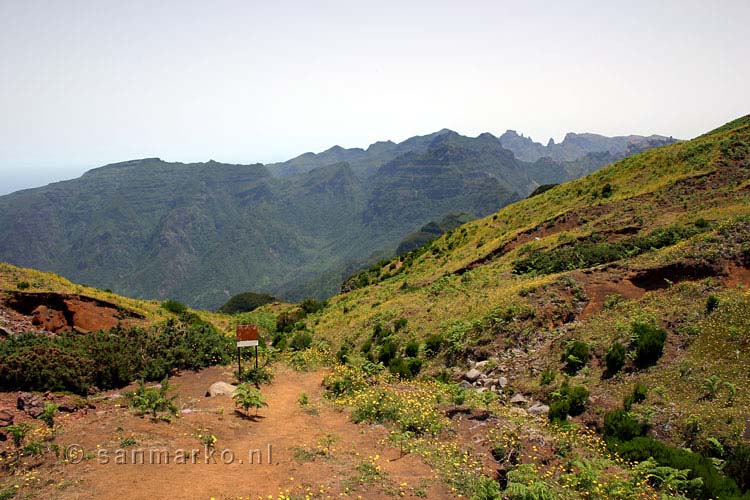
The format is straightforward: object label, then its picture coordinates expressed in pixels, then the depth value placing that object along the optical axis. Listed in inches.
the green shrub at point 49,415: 401.1
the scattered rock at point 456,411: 526.6
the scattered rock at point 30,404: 458.3
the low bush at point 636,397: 503.9
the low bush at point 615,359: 575.2
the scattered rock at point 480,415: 507.5
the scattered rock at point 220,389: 585.0
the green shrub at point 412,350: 785.6
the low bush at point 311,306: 1490.9
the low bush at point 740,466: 380.2
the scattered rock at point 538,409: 543.2
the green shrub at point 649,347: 565.6
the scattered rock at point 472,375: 665.0
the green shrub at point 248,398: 521.7
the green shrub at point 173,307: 1182.0
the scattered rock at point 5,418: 418.9
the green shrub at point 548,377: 595.0
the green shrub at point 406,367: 717.0
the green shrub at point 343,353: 812.6
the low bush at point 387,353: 794.8
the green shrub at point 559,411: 514.4
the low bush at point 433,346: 774.5
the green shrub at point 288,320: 1238.9
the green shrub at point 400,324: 912.3
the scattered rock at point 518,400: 577.3
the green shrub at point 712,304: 603.8
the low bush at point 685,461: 363.6
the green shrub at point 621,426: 463.2
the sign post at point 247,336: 621.0
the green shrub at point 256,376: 667.4
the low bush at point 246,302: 2942.9
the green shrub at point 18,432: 368.2
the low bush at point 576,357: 608.7
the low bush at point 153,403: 460.1
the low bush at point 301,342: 941.2
